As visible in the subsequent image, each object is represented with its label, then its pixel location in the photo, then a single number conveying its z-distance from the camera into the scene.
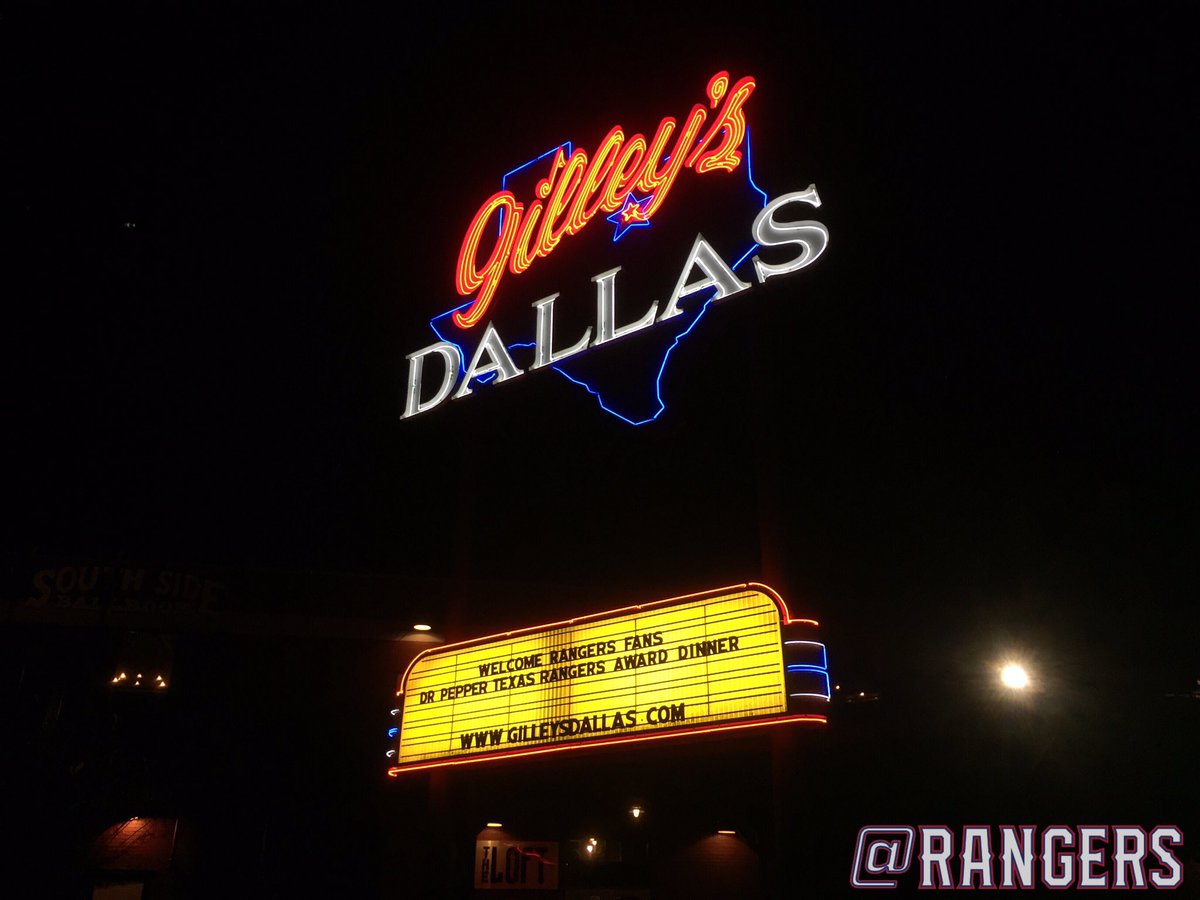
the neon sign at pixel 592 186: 9.53
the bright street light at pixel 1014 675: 11.21
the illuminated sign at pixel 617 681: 6.68
